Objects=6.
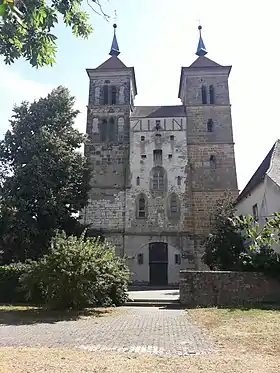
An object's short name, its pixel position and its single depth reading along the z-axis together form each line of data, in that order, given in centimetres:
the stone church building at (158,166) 2869
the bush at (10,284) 1675
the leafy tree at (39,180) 2188
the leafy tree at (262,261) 1571
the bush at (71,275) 1316
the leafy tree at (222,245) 2197
